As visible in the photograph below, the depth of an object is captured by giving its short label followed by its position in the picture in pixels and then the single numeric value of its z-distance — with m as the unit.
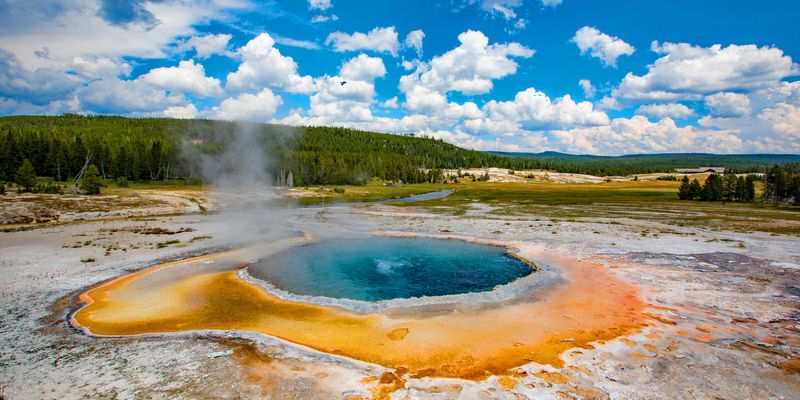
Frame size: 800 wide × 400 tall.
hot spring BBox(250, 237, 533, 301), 19.12
